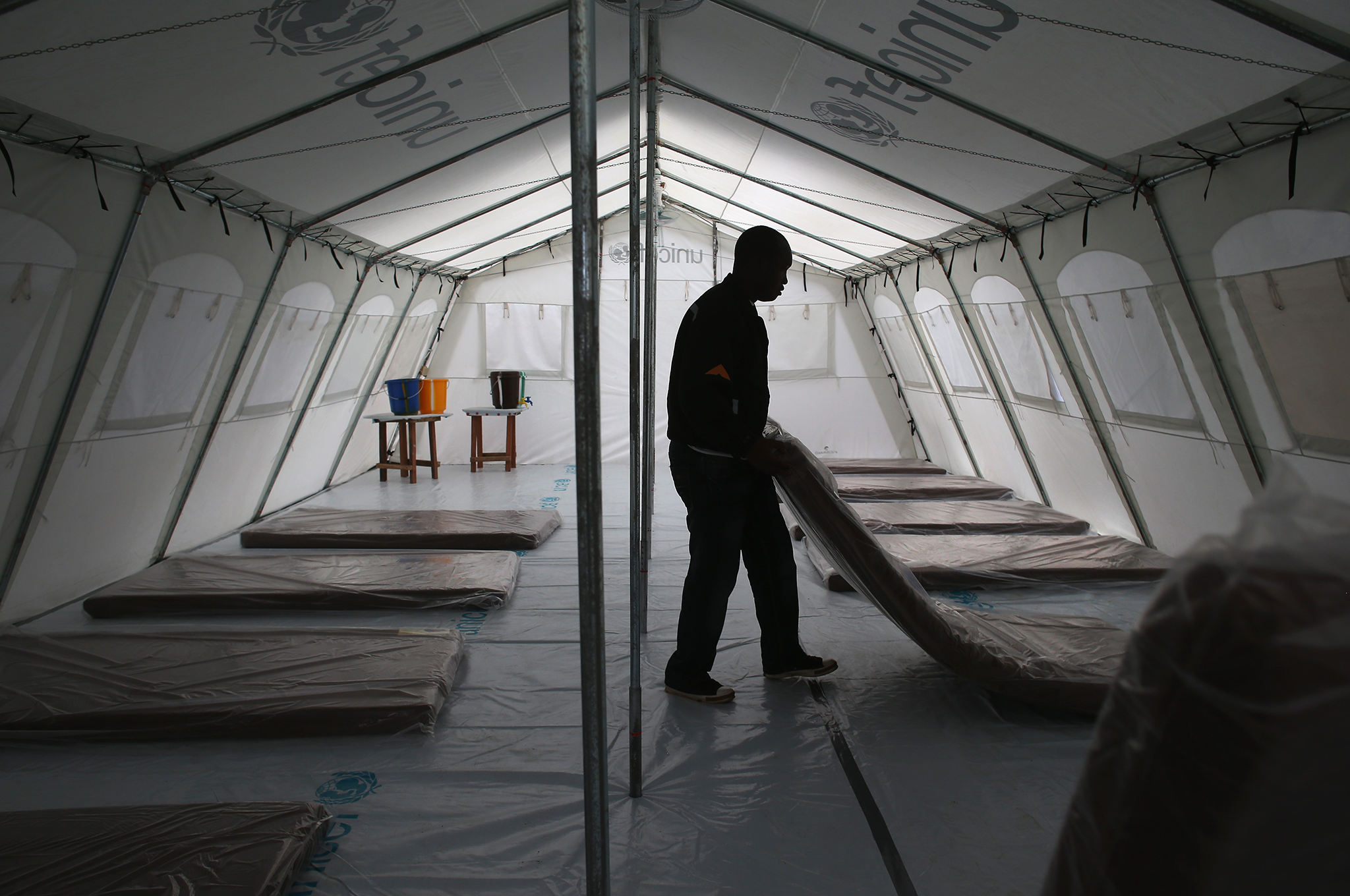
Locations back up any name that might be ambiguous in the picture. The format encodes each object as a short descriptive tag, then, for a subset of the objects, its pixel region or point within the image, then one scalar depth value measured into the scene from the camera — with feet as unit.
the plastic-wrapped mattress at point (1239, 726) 1.91
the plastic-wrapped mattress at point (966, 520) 16.30
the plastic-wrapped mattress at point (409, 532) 15.20
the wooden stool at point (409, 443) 23.24
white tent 7.88
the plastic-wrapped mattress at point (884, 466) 23.93
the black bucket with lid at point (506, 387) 25.49
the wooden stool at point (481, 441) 25.30
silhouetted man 7.72
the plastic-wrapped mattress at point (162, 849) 4.92
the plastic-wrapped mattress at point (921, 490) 20.16
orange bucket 24.03
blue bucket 23.16
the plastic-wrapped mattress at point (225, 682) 7.44
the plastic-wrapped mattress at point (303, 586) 11.21
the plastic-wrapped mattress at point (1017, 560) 12.54
